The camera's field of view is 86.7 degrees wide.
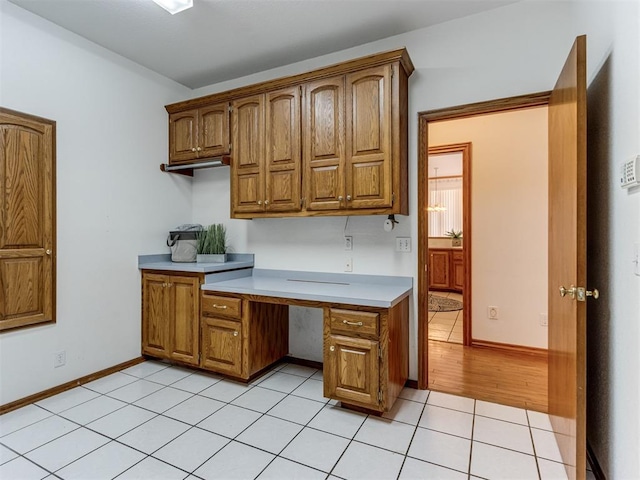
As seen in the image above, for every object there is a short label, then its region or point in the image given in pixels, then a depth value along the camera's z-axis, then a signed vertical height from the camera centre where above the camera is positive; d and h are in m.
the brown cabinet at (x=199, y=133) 3.08 +1.01
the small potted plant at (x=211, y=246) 3.19 -0.06
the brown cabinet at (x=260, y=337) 2.14 -0.75
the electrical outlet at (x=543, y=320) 3.24 -0.78
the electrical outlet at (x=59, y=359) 2.52 -0.90
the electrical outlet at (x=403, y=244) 2.65 -0.04
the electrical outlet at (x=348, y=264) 2.87 -0.21
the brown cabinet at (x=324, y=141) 2.38 +0.76
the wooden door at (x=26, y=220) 2.26 +0.14
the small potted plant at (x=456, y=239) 7.13 +0.00
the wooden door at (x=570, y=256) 1.47 -0.08
